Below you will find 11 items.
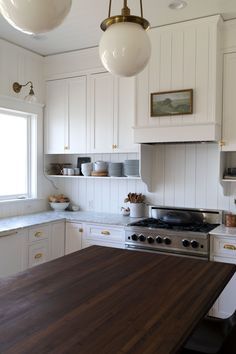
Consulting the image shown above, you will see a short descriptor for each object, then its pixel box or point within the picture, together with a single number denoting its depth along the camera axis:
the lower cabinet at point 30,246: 3.31
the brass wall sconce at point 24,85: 3.76
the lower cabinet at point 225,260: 3.08
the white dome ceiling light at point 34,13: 1.12
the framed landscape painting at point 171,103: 3.32
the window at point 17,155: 4.11
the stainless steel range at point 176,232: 3.20
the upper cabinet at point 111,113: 3.90
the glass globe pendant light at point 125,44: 1.46
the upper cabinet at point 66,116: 4.22
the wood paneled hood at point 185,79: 3.23
